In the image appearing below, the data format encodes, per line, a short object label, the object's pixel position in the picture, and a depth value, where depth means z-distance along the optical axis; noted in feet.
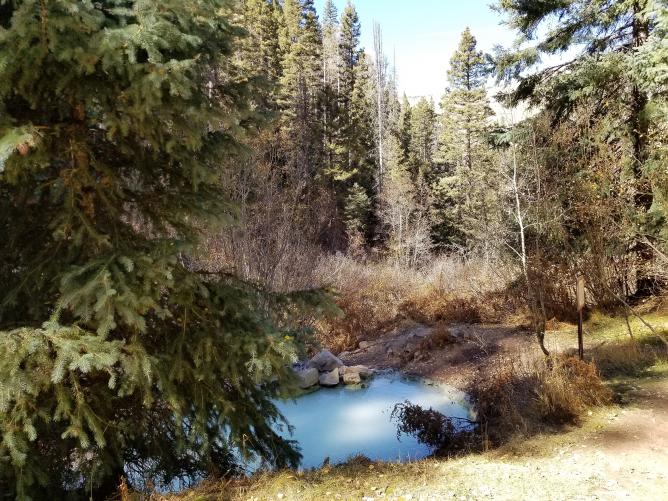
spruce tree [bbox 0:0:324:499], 8.35
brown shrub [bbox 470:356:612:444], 17.84
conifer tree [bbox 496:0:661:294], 29.01
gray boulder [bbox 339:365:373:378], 29.95
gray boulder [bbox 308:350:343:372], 30.66
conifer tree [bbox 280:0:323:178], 75.66
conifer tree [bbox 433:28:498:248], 86.17
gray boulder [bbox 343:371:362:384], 29.45
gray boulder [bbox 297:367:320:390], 28.86
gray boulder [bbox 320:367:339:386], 29.32
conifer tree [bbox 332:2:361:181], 88.28
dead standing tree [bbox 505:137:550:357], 22.93
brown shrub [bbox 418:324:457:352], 32.86
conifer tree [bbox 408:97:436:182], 108.88
